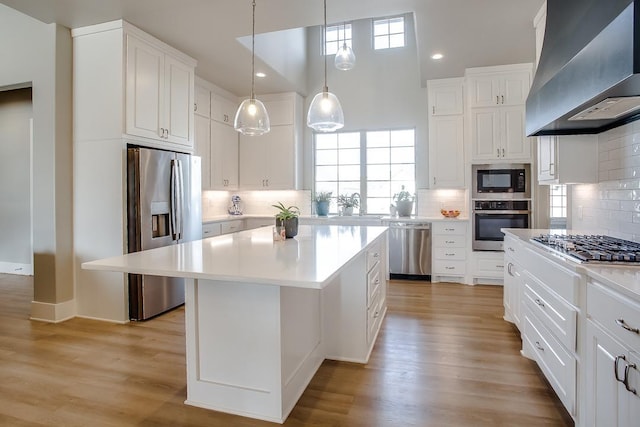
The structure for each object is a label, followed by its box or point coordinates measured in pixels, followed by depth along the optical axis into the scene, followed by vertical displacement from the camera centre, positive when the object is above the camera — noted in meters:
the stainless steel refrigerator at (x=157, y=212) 3.41 -0.02
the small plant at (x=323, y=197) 5.88 +0.21
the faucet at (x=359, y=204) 5.95 +0.09
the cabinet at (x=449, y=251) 4.96 -0.57
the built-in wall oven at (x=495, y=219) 4.70 -0.13
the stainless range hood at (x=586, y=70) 1.26 +0.60
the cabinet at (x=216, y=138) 5.04 +1.07
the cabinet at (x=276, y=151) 5.90 +0.97
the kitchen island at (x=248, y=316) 1.67 -0.57
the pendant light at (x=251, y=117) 2.64 +0.68
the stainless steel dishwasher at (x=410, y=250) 5.07 -0.57
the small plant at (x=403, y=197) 5.46 +0.19
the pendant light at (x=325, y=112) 2.62 +0.71
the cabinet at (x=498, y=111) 4.62 +1.26
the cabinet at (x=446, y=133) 5.08 +1.07
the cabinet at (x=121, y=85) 3.38 +1.21
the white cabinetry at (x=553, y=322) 1.76 -0.64
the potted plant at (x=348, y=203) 5.84 +0.11
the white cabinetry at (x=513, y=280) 2.82 -0.60
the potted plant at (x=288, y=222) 2.78 -0.09
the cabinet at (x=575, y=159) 2.77 +0.38
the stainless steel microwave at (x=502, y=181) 4.70 +0.37
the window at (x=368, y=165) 5.84 +0.74
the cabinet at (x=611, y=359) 1.26 -0.58
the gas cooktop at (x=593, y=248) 1.70 -0.21
